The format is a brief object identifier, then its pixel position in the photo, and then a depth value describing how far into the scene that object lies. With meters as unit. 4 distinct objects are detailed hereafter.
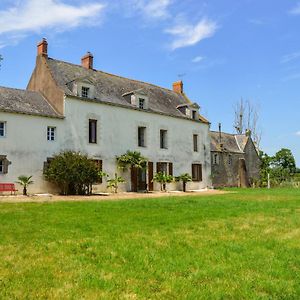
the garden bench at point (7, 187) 20.64
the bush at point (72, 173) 21.78
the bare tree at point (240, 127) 52.84
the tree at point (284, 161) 52.83
